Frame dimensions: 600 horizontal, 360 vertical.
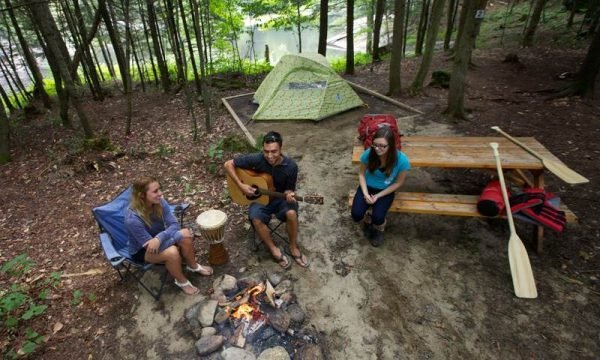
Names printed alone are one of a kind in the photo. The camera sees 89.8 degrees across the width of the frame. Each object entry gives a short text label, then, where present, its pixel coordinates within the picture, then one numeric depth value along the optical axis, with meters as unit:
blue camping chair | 2.86
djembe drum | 3.06
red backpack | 3.96
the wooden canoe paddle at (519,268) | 2.82
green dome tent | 7.52
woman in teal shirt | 3.18
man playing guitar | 3.24
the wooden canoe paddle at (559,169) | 3.09
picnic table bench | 3.37
